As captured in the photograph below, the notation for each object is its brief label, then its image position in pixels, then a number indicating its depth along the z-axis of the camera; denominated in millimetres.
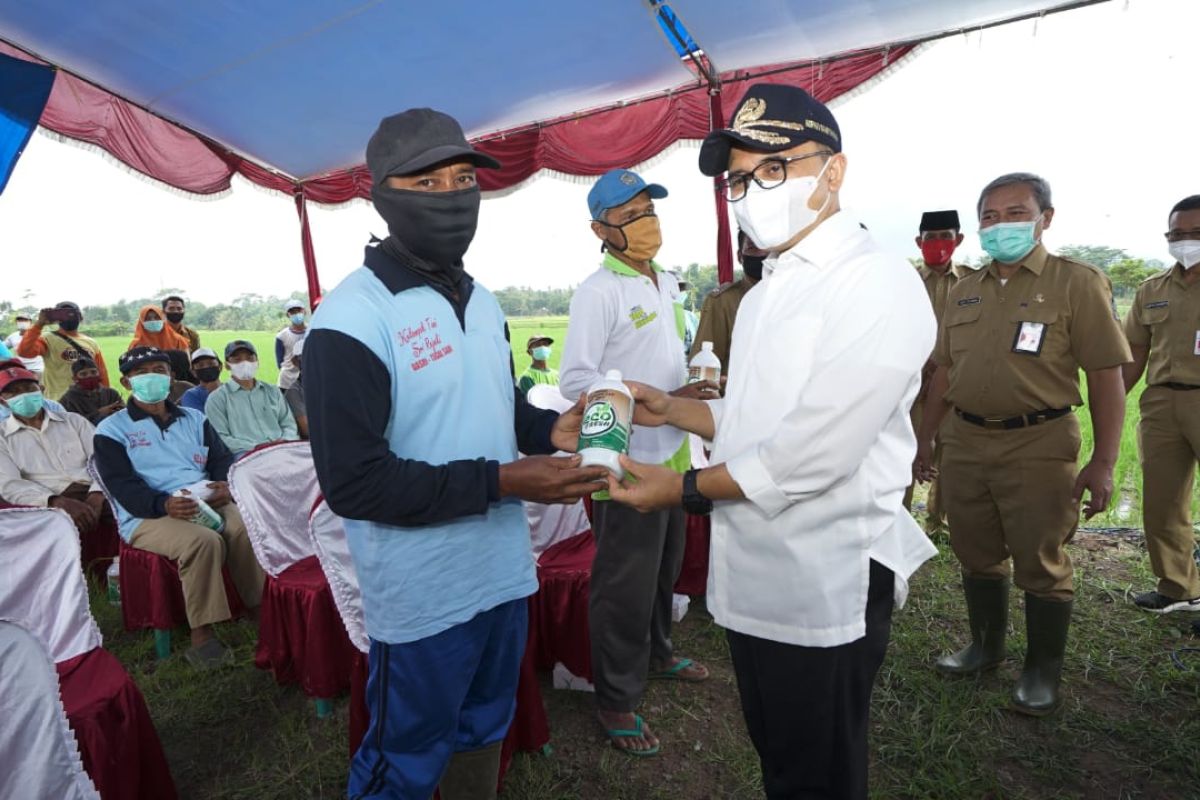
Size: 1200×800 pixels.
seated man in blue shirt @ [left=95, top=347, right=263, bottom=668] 3197
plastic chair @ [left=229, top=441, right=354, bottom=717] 2648
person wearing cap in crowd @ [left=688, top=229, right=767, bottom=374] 3312
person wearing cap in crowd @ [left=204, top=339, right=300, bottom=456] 4617
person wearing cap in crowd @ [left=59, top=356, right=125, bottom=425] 4824
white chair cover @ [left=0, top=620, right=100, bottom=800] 1436
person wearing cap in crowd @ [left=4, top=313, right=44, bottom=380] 5543
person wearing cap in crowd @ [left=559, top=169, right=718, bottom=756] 2271
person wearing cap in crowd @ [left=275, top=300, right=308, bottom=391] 6618
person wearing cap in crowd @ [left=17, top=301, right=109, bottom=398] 6051
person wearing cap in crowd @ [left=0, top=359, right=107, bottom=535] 3674
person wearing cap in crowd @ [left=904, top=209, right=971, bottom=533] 4125
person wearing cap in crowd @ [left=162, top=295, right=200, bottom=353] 6809
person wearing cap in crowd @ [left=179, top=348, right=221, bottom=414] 5398
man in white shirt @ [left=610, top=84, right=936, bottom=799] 1146
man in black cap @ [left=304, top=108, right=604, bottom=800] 1263
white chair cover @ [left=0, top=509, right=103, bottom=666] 1915
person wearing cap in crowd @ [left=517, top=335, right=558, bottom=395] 6414
